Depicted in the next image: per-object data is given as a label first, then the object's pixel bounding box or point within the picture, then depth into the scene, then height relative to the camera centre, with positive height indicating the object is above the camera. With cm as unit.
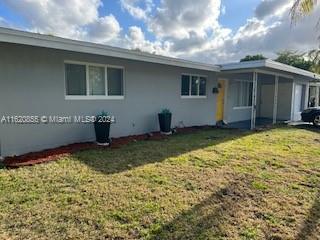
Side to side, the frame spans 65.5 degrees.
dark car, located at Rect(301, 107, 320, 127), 1406 -86
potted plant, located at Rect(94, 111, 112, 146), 732 -87
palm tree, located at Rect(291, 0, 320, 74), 705 +264
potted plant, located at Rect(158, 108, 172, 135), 945 -84
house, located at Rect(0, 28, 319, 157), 611 +32
